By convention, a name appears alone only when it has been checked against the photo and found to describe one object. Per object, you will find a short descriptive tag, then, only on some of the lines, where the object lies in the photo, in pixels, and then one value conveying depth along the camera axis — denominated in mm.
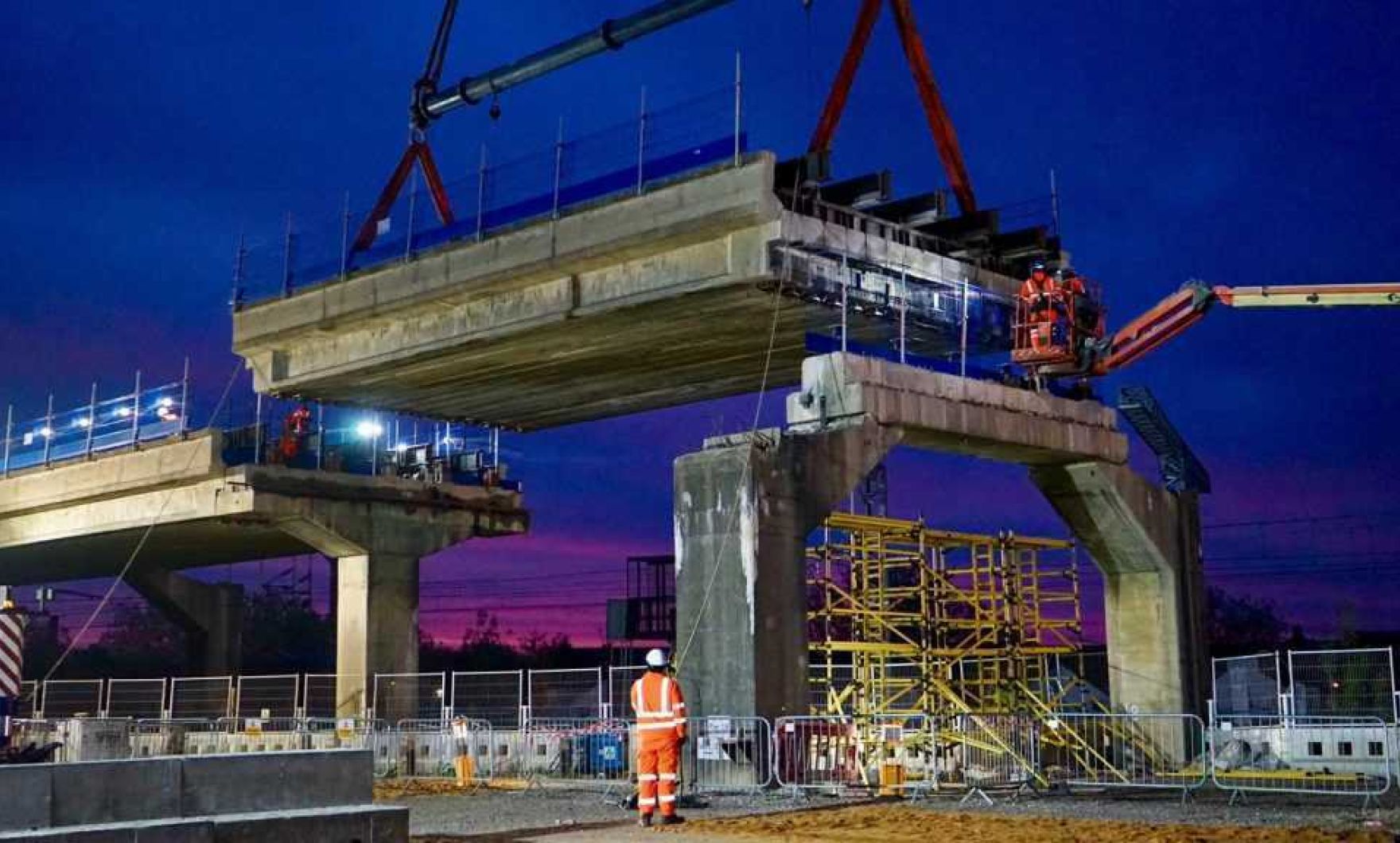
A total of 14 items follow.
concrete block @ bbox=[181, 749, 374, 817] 11453
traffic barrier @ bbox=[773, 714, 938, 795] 21375
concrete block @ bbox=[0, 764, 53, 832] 10453
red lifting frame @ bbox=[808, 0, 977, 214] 32438
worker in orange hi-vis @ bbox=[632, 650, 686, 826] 16547
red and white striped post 21578
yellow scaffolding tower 27062
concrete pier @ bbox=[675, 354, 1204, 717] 22922
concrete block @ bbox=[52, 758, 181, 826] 10719
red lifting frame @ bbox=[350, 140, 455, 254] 37406
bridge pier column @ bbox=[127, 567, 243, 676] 57375
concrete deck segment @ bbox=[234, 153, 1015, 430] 27625
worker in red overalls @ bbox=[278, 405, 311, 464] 40531
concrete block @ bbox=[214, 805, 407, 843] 11289
